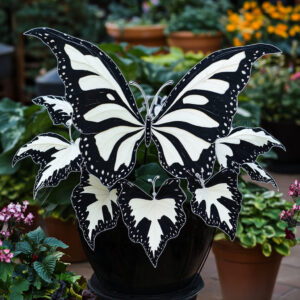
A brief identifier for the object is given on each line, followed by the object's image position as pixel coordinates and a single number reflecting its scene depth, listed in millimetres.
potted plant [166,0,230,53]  6766
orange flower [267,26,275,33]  6318
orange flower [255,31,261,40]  6281
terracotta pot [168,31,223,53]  6750
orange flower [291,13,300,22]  6418
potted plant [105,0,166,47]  6828
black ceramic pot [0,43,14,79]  4970
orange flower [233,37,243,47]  6249
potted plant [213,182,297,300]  2730
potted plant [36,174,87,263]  3130
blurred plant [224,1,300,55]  6336
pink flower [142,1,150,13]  7656
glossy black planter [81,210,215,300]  2182
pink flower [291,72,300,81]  4957
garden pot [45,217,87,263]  3379
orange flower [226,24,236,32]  6438
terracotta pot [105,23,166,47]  6812
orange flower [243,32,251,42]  6230
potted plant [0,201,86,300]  1969
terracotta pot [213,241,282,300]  2777
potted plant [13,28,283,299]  1953
